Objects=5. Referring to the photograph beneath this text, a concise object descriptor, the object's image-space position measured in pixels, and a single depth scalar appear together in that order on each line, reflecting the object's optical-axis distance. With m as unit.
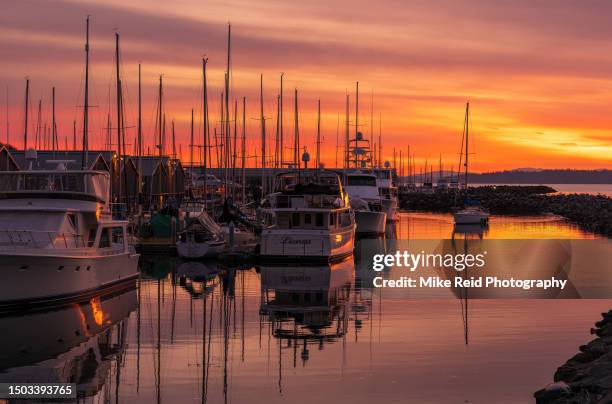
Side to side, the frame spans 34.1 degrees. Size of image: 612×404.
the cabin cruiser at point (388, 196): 83.31
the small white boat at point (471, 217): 83.25
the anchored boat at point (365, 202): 66.56
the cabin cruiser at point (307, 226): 44.47
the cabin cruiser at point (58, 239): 27.94
